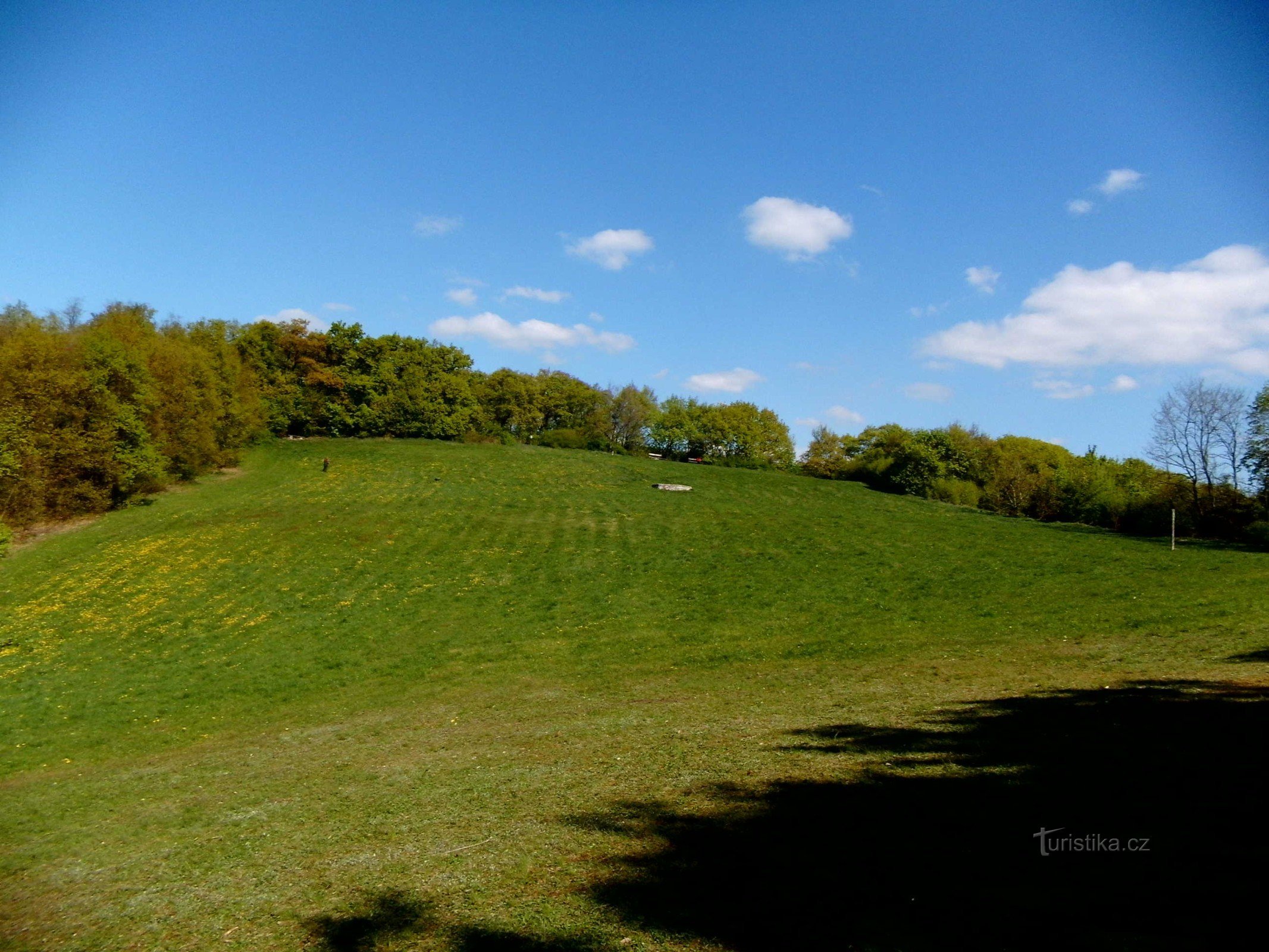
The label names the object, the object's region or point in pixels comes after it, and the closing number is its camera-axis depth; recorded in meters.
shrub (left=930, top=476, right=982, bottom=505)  68.19
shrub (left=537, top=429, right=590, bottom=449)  95.31
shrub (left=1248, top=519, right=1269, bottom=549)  42.44
